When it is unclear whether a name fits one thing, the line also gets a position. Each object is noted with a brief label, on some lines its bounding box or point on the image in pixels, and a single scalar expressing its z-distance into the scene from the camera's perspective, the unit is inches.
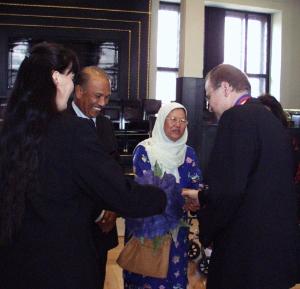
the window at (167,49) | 399.9
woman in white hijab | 100.9
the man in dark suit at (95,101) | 94.7
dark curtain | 417.4
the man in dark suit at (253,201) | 68.7
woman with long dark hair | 52.1
